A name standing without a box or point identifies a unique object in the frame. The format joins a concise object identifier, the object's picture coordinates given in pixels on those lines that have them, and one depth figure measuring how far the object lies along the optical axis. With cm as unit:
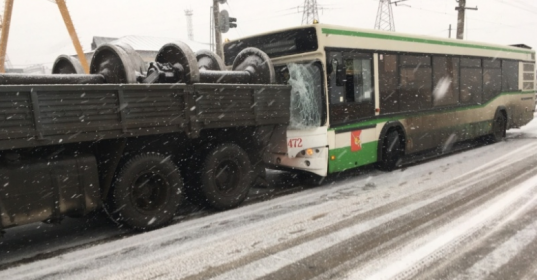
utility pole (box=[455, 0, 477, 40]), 2473
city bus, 781
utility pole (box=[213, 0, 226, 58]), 1520
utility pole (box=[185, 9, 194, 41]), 8325
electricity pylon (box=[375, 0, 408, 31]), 3961
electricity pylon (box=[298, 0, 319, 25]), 3697
